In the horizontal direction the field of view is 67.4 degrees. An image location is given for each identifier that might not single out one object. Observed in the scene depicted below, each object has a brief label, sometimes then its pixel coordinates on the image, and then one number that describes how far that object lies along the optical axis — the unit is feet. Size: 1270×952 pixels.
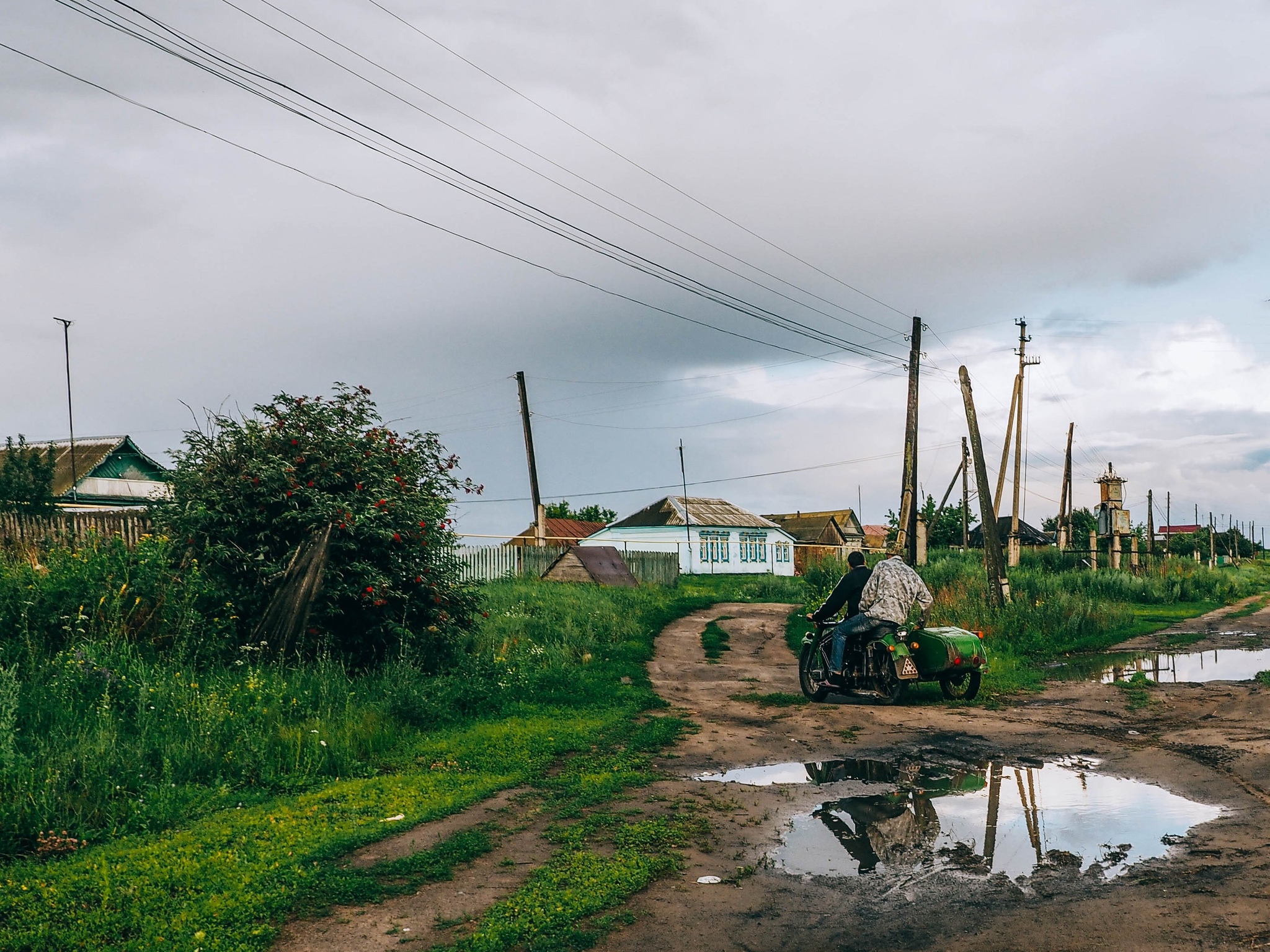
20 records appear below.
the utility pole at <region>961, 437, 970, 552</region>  181.98
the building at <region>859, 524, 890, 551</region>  300.40
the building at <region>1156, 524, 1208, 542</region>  232.12
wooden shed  95.35
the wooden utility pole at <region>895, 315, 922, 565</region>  84.53
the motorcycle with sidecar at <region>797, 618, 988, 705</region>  37.55
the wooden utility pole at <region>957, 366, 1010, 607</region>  70.33
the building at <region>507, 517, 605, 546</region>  205.36
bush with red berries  37.81
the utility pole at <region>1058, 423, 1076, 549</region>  156.04
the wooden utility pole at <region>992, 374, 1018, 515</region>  128.67
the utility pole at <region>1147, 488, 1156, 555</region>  206.31
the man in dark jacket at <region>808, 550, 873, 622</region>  39.32
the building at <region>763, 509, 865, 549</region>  251.60
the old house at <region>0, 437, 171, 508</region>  135.74
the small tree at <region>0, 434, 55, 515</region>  105.50
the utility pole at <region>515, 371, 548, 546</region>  119.55
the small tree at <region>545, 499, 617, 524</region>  270.53
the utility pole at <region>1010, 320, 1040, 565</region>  124.16
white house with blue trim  181.68
